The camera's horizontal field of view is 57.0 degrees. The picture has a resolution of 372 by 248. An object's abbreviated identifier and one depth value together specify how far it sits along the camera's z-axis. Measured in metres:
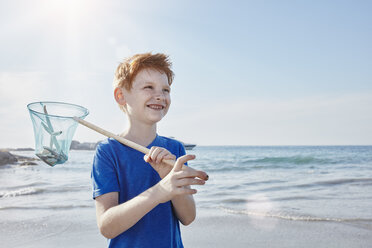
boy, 1.58
